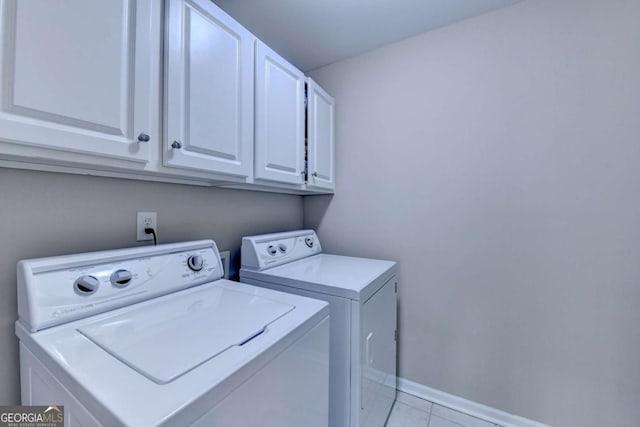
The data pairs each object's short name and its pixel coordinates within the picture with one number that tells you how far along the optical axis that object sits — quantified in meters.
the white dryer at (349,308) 1.13
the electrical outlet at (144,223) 1.16
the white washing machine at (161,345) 0.51
